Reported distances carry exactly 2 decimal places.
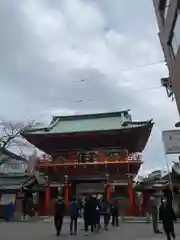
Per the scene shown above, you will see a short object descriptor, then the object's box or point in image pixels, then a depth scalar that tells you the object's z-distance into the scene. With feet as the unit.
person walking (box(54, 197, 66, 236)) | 27.07
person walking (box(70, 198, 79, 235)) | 29.07
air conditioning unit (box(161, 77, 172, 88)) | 37.74
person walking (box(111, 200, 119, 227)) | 37.57
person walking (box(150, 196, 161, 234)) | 28.73
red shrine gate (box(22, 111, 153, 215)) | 57.43
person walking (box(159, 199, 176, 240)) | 20.40
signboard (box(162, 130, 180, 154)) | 25.09
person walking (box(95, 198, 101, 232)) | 28.51
